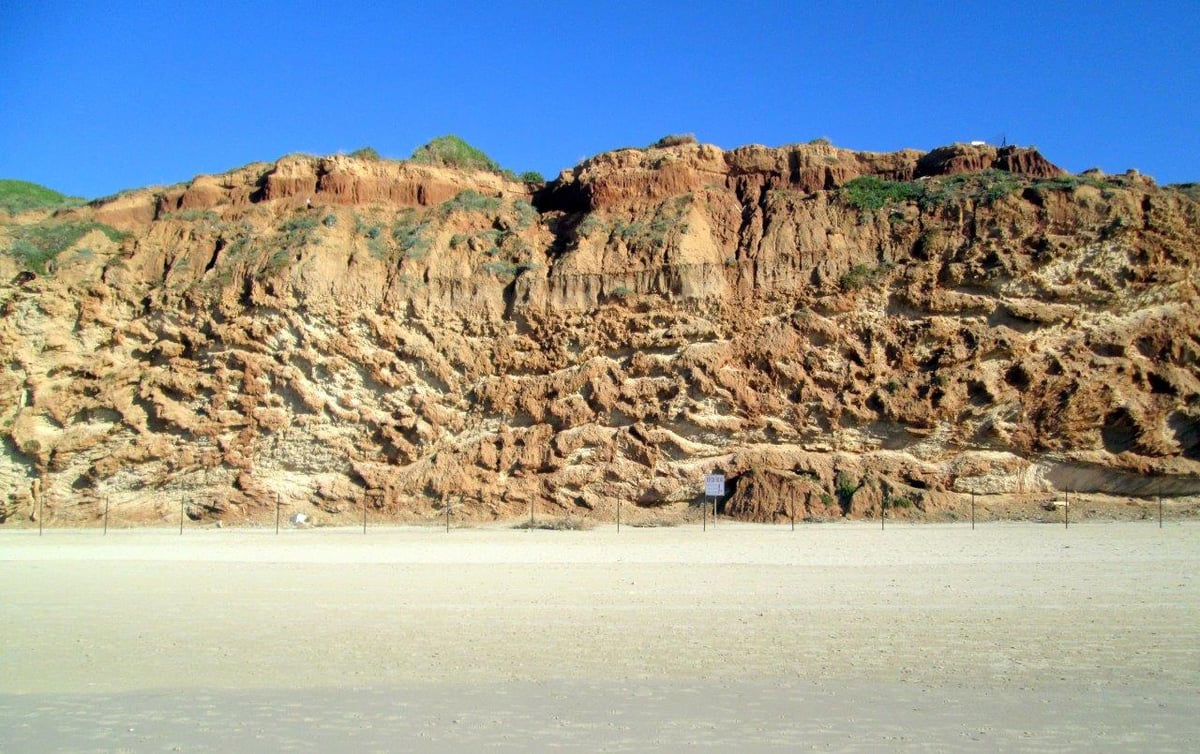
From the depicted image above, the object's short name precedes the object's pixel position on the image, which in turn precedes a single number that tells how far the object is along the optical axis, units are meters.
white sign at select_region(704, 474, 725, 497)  21.38
